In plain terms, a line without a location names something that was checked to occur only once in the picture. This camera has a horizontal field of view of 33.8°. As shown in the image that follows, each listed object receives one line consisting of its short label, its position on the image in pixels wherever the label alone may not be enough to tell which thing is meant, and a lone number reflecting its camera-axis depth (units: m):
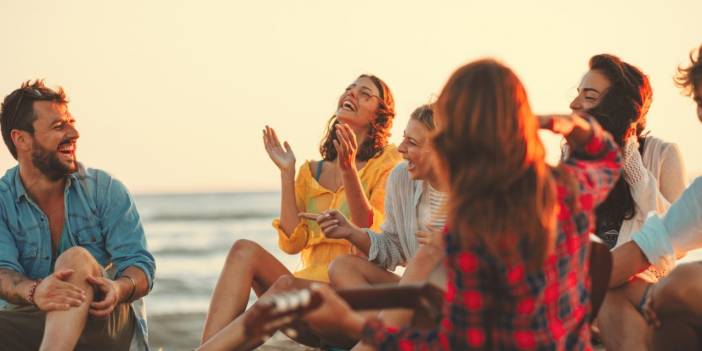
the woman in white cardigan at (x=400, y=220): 5.55
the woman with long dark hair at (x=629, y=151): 5.62
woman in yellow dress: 5.80
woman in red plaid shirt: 3.25
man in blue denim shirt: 5.75
